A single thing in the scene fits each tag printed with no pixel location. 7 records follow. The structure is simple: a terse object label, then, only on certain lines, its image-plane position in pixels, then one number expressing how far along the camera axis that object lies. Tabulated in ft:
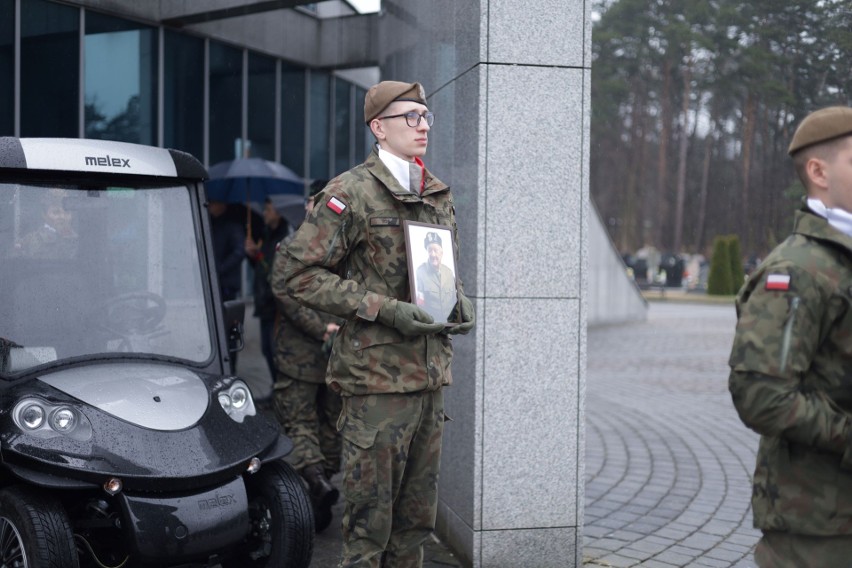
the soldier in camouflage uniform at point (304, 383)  19.92
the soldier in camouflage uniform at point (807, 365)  7.99
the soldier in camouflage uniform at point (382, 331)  12.66
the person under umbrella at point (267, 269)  23.25
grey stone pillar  16.06
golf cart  12.75
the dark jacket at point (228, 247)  30.57
